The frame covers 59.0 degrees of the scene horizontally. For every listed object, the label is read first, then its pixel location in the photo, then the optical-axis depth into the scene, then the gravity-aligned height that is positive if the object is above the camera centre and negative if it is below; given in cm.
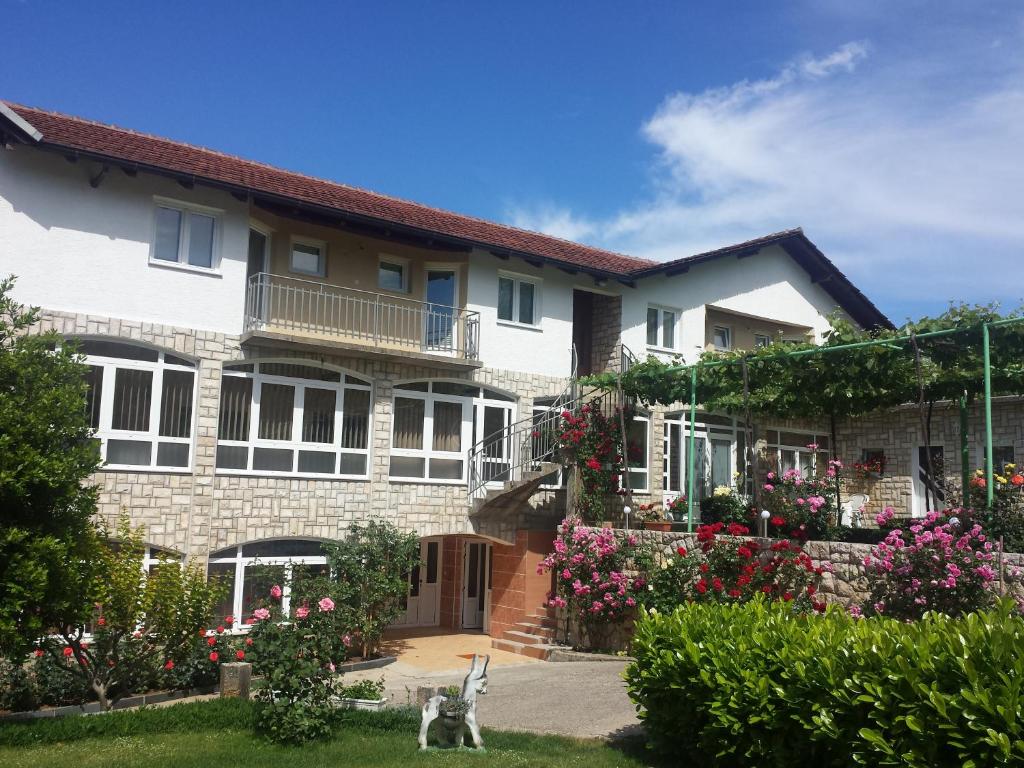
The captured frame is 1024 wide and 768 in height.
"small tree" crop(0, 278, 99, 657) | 883 -15
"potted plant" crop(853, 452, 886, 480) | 2097 +90
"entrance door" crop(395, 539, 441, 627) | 1897 -215
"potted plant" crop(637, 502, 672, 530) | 1673 -47
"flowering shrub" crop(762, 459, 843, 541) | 1280 -7
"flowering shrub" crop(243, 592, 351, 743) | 866 -186
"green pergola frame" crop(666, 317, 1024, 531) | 1078 +198
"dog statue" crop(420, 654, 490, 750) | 820 -210
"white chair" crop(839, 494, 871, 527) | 2120 -6
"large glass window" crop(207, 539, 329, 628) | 1429 -137
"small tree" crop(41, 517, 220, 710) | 1073 -175
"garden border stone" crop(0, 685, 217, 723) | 1020 -274
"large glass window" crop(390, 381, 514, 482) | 1662 +115
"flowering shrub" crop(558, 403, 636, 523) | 1650 +70
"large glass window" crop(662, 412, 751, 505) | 2044 +100
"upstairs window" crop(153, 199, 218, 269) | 1441 +391
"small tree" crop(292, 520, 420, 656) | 1407 -147
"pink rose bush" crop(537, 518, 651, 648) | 1388 -131
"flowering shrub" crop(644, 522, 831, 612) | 1176 -99
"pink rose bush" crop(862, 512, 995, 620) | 982 -73
